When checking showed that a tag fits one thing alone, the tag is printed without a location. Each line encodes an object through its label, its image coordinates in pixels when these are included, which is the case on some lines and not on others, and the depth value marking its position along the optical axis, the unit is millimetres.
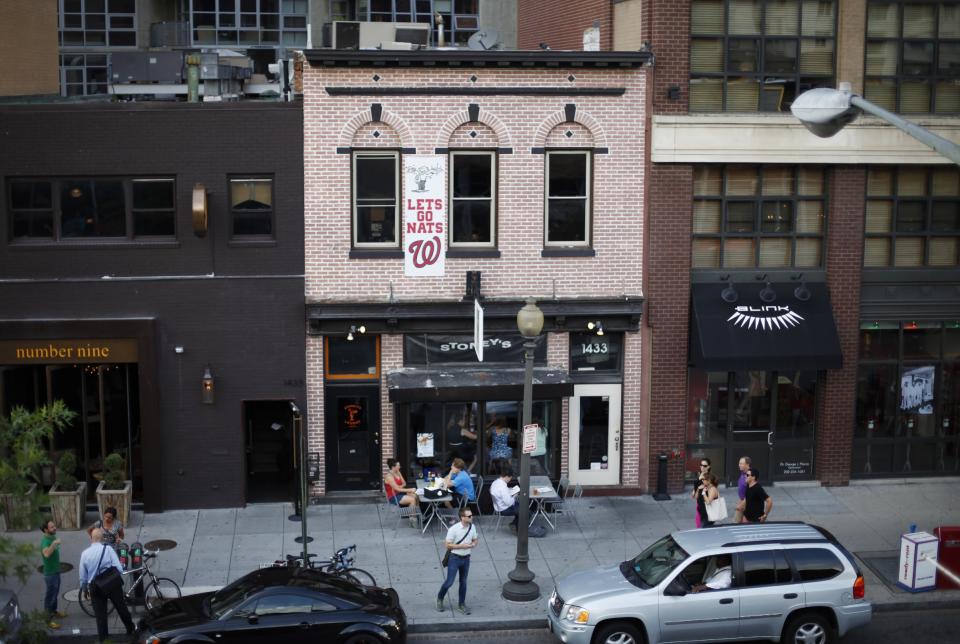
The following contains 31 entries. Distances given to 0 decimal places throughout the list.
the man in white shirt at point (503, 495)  19750
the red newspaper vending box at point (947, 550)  17531
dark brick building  20344
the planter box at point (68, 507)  19922
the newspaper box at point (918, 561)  17155
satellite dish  22641
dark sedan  14266
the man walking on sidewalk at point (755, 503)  18469
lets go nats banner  21016
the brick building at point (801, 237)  21516
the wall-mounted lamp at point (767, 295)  21844
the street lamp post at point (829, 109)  11953
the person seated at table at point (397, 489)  20000
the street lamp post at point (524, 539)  17047
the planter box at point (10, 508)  18969
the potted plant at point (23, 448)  13344
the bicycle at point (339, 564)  16703
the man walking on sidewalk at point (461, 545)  16047
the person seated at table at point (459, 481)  19766
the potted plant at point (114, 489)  20078
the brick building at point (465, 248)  20859
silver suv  14734
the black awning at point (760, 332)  21422
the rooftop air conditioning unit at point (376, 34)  21562
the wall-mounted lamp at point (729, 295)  21812
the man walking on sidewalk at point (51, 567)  15883
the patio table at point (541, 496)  20094
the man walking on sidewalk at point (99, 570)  15242
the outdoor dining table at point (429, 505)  19859
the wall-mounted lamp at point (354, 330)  21188
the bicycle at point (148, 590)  16373
